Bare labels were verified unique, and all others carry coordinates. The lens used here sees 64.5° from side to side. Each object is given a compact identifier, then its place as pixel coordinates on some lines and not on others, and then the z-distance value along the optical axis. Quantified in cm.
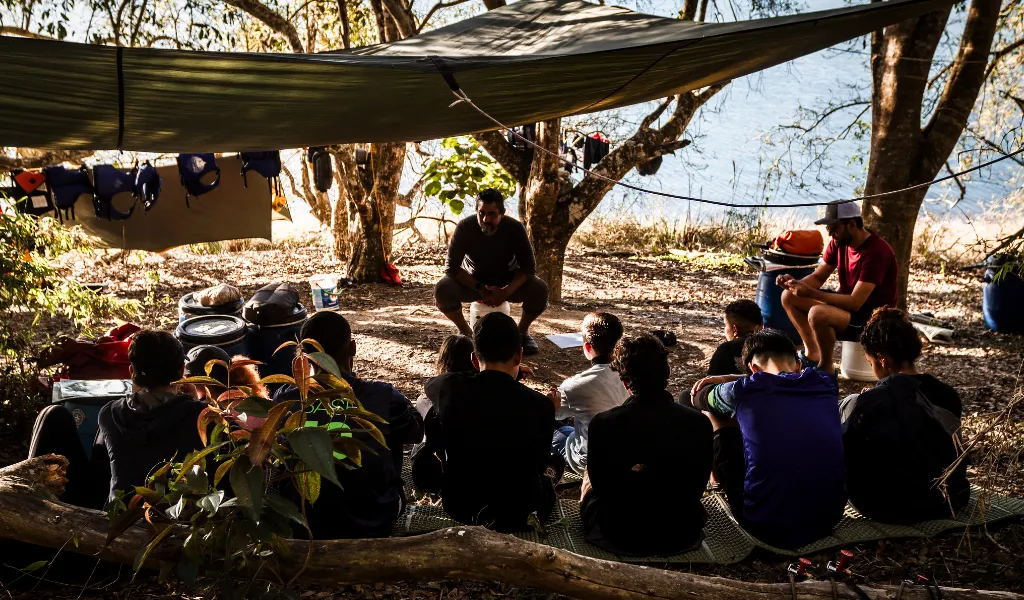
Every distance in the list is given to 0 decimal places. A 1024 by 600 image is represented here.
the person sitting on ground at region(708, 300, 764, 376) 328
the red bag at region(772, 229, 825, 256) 496
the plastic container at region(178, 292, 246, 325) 387
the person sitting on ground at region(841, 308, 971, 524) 250
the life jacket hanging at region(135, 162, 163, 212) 591
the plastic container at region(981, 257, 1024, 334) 512
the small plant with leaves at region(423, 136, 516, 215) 738
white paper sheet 492
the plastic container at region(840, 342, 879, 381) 430
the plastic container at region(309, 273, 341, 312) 541
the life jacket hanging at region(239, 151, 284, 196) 622
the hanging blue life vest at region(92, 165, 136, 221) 572
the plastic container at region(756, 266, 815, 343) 500
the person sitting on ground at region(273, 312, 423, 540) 234
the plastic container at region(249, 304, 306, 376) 379
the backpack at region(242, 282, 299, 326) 379
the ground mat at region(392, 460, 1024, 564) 250
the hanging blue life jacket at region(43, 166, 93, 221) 558
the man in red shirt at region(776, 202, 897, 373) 411
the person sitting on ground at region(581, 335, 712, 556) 235
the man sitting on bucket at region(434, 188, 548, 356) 470
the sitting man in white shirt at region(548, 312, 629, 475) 295
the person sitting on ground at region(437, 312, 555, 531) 244
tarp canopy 242
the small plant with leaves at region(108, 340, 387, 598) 156
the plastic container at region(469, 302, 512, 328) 472
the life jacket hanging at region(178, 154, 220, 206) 614
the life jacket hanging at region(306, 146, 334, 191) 658
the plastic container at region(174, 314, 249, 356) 347
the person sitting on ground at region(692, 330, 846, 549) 246
